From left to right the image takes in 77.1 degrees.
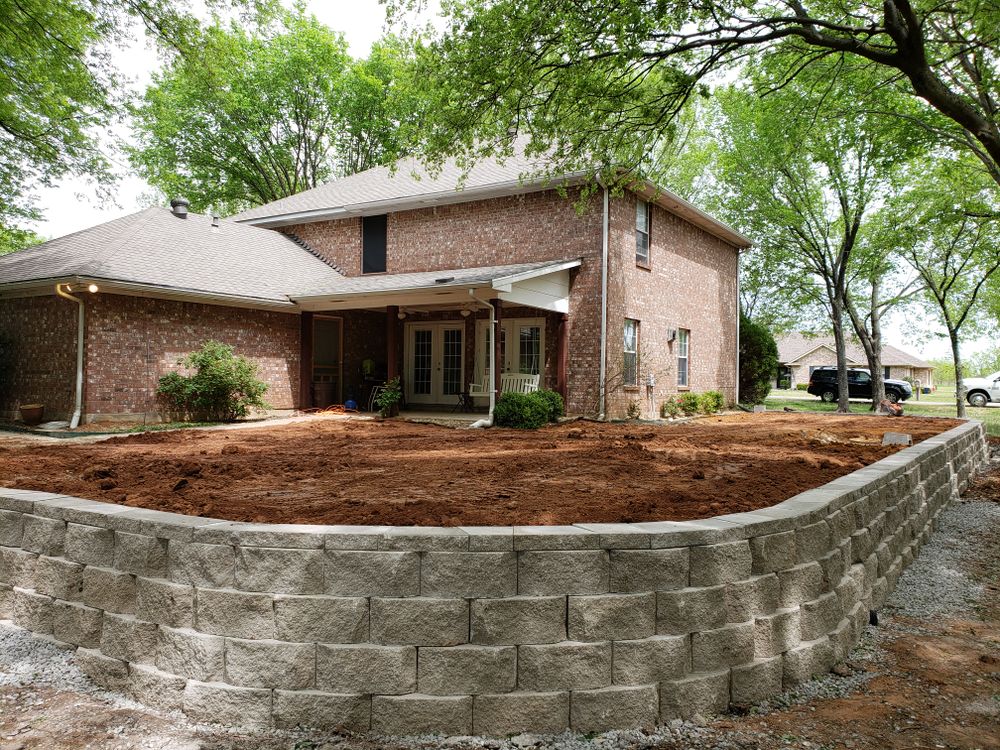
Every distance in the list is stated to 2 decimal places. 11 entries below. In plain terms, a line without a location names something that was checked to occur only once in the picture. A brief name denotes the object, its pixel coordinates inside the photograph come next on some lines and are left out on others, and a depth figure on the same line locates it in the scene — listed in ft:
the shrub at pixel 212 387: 40.11
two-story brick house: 39.11
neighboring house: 152.66
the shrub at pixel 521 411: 38.19
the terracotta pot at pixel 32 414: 37.55
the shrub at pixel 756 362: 68.28
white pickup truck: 100.13
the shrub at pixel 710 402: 55.52
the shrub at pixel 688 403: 53.11
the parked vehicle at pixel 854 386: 99.73
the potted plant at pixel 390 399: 43.42
